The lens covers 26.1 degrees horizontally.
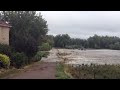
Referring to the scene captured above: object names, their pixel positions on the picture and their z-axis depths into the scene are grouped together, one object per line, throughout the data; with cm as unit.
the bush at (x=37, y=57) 2204
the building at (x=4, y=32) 2072
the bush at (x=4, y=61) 1461
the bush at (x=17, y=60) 1648
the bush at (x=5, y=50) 1646
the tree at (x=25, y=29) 1967
